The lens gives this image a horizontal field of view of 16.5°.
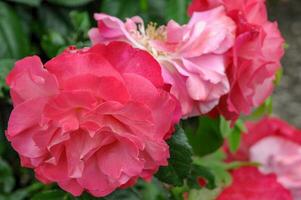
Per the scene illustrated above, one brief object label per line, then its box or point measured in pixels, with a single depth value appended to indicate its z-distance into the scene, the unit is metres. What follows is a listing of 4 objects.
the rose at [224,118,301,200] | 0.88
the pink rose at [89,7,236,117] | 0.59
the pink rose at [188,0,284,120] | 0.62
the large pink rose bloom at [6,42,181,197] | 0.54
